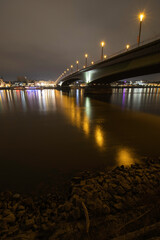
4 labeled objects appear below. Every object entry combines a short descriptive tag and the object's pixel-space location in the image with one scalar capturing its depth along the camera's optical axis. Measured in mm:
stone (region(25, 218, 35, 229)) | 3010
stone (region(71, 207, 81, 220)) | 3155
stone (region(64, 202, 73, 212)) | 3363
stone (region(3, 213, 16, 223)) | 3088
